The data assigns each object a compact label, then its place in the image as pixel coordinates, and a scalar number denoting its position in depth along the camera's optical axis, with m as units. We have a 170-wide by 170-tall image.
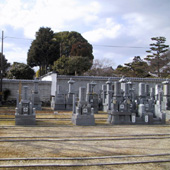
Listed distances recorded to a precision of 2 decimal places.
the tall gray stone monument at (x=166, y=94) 17.75
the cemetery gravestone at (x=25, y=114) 10.30
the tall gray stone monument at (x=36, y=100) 17.70
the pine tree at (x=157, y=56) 32.75
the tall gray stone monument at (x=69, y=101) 18.54
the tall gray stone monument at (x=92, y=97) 17.42
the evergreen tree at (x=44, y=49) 37.19
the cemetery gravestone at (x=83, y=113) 10.73
